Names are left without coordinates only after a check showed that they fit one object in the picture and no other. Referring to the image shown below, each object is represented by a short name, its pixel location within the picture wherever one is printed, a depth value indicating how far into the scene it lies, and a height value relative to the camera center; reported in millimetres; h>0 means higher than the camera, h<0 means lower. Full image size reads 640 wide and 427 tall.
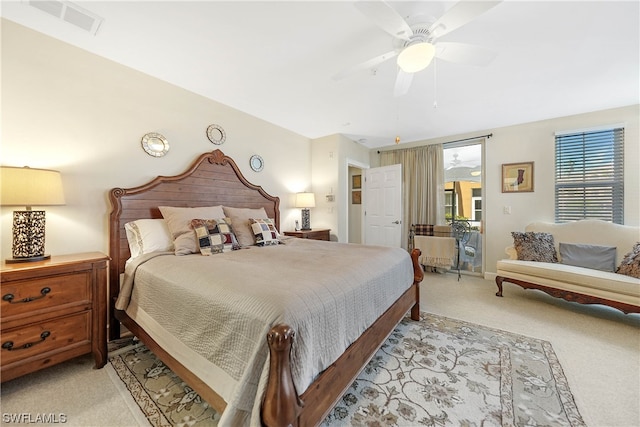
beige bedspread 1048 -516
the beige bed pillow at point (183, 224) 2164 -107
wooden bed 916 -583
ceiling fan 1377 +1166
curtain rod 4051 +1299
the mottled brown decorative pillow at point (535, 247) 3166 -441
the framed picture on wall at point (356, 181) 5782 +774
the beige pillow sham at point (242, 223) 2678 -116
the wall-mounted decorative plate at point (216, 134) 3035 +1000
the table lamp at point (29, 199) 1591 +89
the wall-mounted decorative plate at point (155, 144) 2504 +719
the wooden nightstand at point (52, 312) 1449 -653
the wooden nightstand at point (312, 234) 3837 -336
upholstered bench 2428 -601
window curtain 4512 +547
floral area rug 1364 -1139
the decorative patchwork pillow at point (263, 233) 2712 -226
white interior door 4484 +152
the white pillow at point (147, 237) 2158 -218
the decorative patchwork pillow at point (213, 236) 2197 -220
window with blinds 3238 +530
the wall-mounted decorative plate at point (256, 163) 3566 +747
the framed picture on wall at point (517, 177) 3766 +574
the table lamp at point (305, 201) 4125 +205
